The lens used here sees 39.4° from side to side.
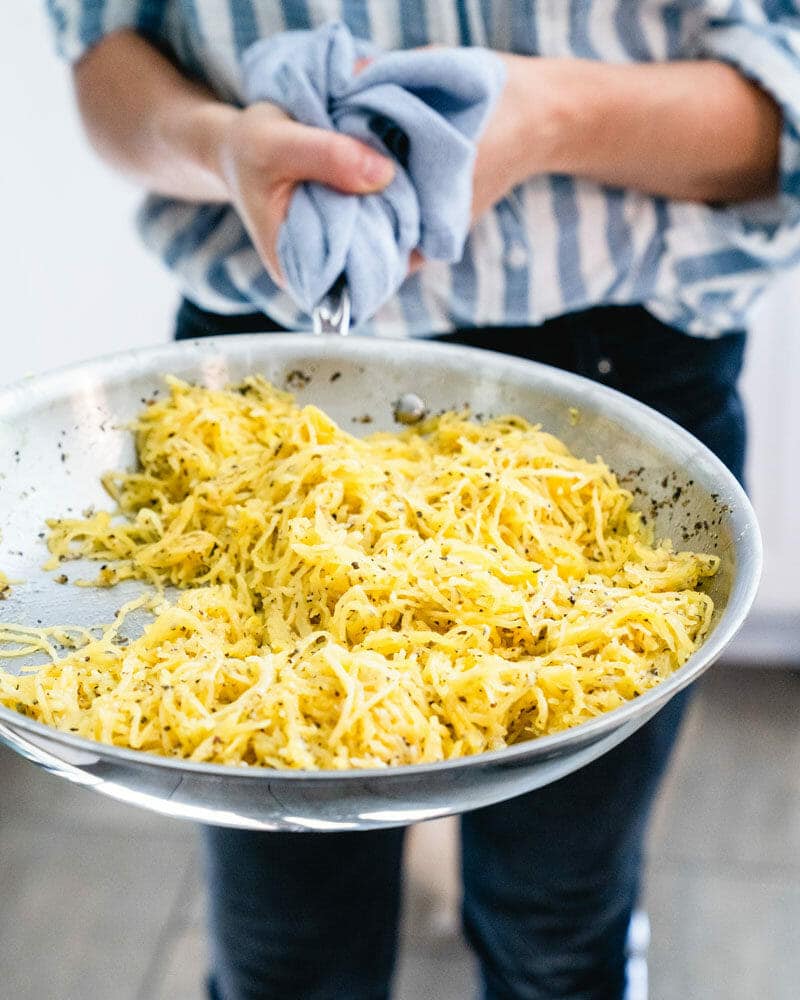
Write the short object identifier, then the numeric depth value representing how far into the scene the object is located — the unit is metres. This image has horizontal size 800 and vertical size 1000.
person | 0.84
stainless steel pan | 0.45
